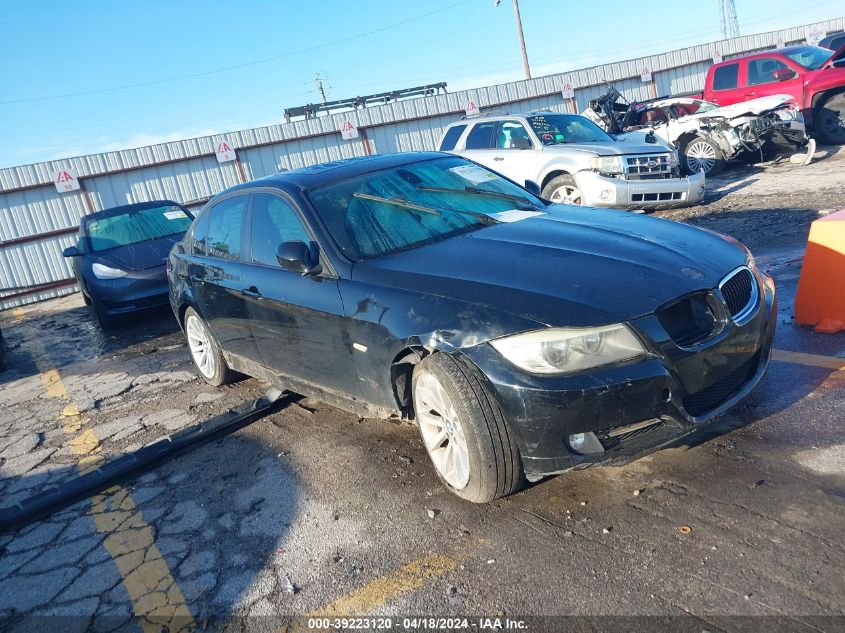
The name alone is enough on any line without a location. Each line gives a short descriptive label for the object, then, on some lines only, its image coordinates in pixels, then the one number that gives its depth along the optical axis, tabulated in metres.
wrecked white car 12.50
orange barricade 4.65
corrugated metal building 15.70
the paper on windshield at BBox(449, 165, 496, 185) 4.81
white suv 9.96
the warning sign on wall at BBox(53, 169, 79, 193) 15.98
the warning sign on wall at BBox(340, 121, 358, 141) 19.22
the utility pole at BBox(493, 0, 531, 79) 33.91
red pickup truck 13.72
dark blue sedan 9.20
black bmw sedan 3.00
